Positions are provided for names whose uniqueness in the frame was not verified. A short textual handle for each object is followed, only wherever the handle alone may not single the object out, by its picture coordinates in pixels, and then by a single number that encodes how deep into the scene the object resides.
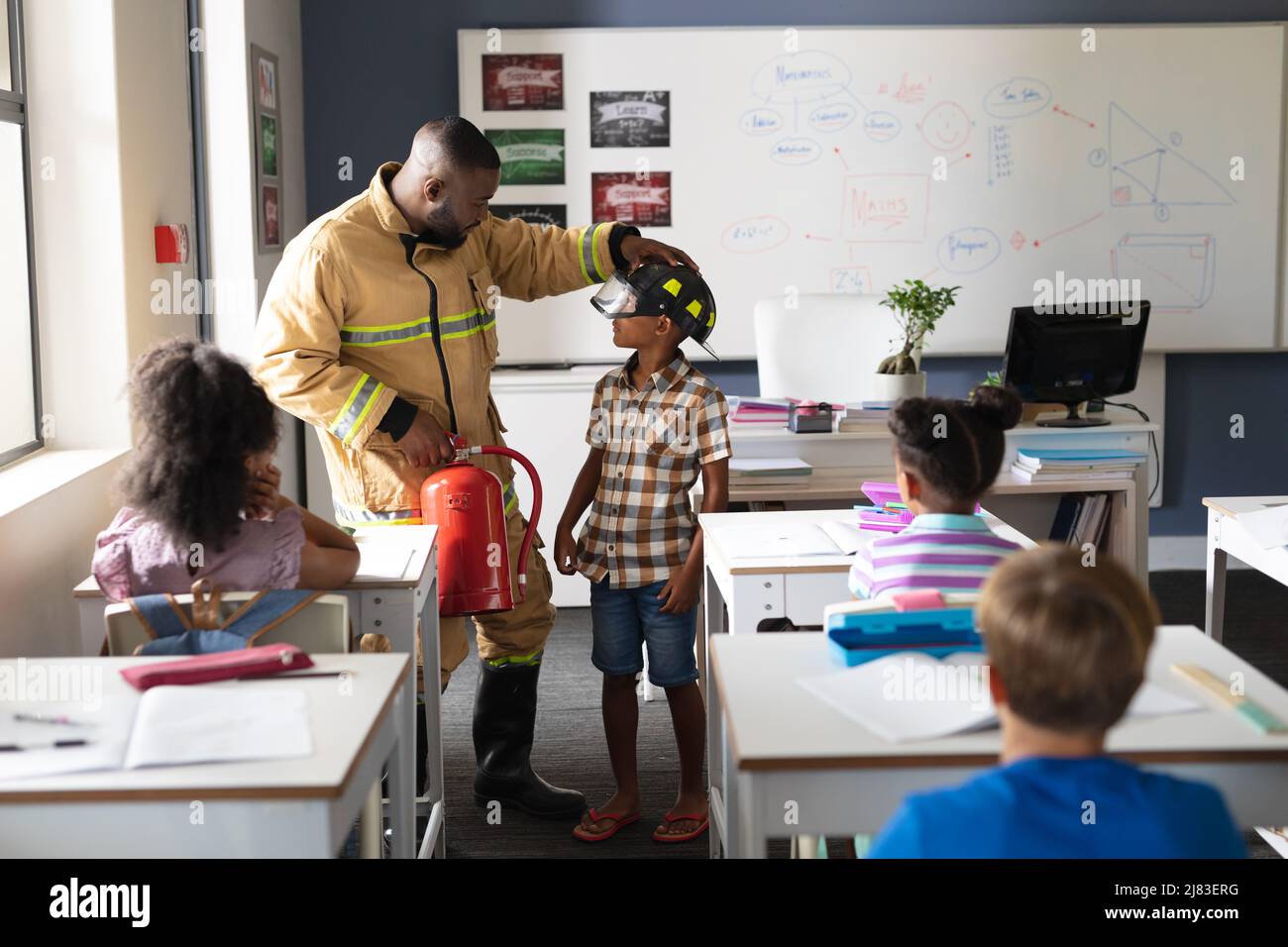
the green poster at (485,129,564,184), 5.19
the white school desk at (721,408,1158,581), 3.84
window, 3.01
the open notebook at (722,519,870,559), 2.61
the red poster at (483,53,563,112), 5.16
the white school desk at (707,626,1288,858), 1.55
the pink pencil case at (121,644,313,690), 1.80
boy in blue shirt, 1.26
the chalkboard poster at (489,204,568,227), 5.24
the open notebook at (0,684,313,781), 1.54
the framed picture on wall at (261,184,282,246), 4.61
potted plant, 4.10
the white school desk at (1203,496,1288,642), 2.97
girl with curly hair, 2.11
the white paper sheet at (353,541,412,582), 2.43
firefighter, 2.81
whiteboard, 5.20
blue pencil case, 1.84
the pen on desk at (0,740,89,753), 1.60
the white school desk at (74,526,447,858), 2.30
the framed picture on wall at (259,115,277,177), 4.55
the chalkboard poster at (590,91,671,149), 5.20
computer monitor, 4.06
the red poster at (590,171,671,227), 5.25
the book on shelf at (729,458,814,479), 3.75
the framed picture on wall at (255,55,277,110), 4.50
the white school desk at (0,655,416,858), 1.47
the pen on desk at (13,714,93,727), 1.68
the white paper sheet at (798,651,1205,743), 1.61
